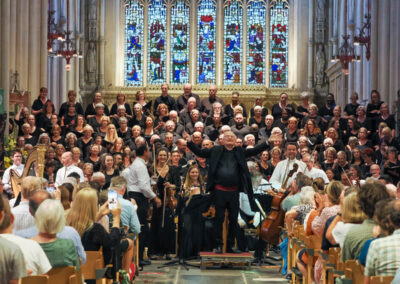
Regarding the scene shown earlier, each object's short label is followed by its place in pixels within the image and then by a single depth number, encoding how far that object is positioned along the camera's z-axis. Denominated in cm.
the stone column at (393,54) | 2088
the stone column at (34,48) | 2112
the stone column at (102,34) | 2975
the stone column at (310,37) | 2953
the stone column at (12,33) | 1953
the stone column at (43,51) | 2172
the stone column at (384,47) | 2130
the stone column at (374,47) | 2164
